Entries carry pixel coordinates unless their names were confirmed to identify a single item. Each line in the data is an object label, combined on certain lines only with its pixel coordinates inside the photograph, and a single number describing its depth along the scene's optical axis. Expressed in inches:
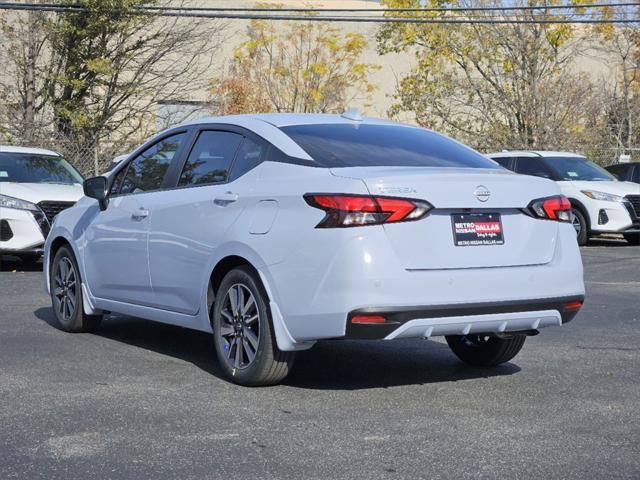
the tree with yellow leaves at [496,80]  1298.0
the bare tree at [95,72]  1062.4
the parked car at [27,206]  583.5
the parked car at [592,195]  818.8
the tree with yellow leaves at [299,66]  1338.6
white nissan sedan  251.0
